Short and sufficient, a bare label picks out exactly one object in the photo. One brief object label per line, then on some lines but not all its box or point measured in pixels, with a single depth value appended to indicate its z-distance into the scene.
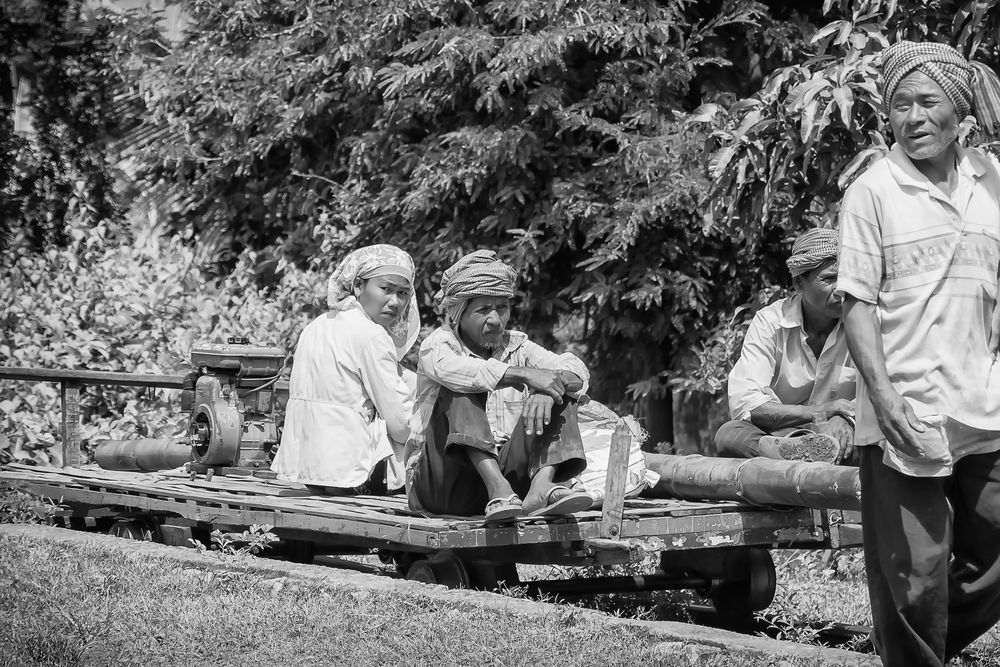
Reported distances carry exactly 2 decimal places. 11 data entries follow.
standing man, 7.16
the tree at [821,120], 12.80
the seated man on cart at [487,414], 10.16
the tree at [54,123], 28.78
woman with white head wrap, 13.19
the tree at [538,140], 18.62
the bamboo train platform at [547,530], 9.99
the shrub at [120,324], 21.11
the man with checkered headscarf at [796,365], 11.62
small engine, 14.96
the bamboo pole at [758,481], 9.71
